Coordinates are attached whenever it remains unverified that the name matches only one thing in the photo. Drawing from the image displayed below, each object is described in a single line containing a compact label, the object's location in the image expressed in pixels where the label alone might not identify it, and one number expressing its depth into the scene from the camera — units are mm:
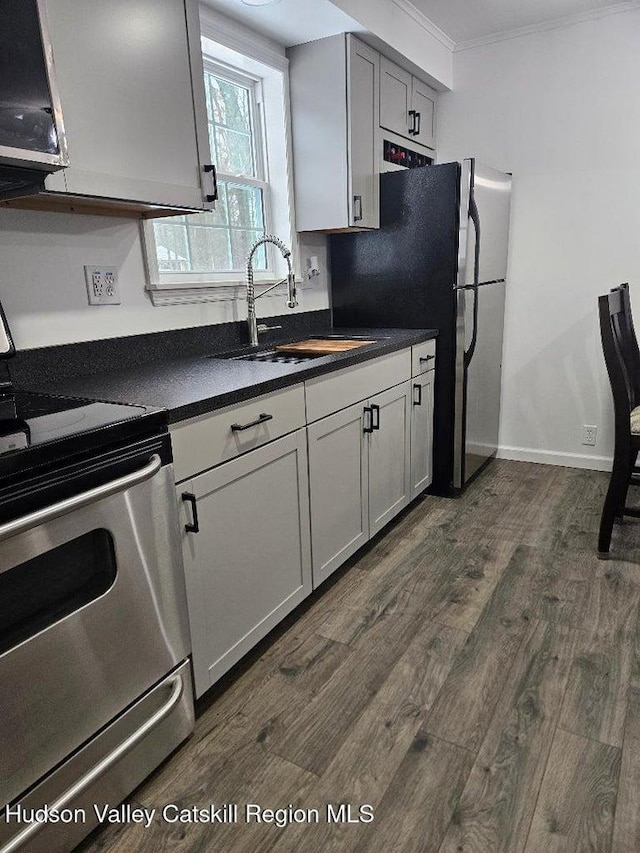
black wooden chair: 2148
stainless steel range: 1021
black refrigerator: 2660
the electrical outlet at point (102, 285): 1808
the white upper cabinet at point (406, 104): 2797
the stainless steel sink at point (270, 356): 2291
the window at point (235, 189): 2215
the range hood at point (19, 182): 1245
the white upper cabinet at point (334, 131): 2506
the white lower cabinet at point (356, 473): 2004
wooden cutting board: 2415
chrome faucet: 2219
